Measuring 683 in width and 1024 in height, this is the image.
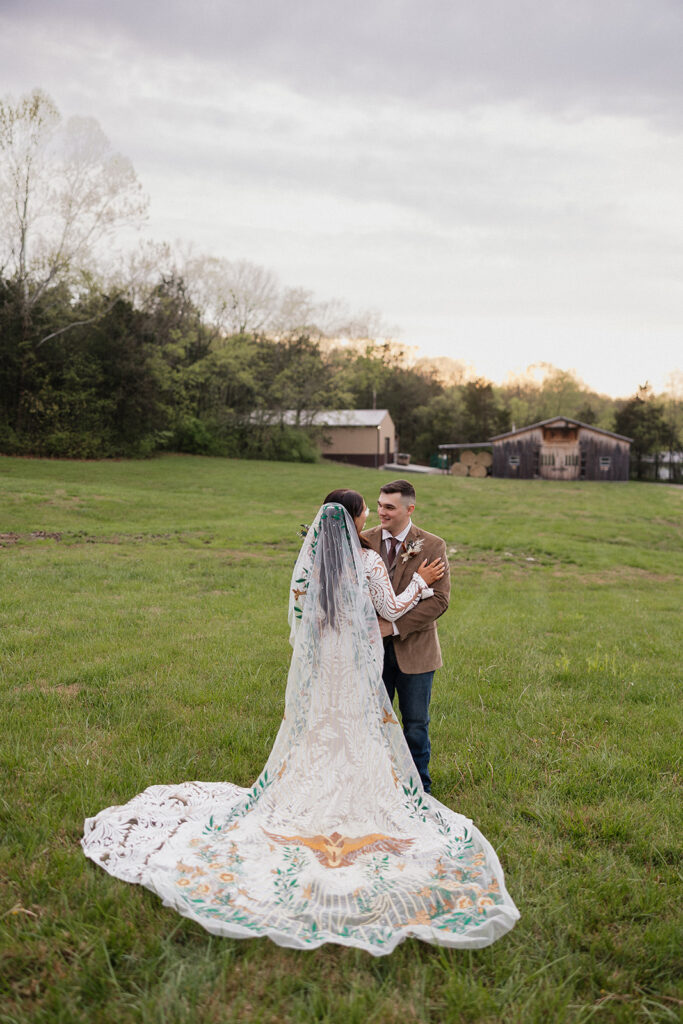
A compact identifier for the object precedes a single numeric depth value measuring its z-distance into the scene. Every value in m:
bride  3.23
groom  4.46
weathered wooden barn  49.59
